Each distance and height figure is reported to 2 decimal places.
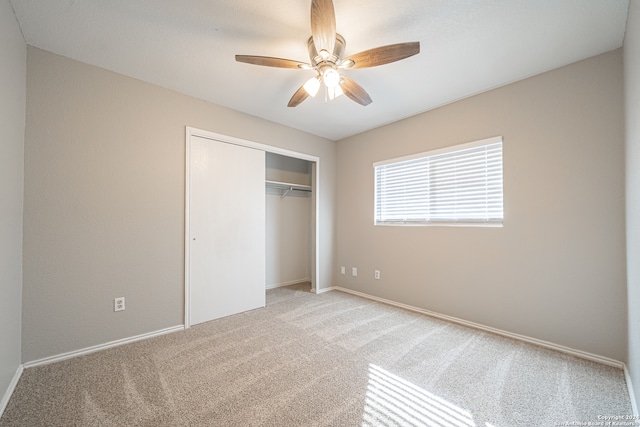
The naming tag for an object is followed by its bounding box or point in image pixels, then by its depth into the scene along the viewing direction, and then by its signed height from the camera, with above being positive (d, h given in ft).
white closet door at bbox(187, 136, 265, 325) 9.05 -0.47
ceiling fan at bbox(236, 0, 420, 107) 4.75 +3.55
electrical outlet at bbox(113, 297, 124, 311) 7.37 -2.52
